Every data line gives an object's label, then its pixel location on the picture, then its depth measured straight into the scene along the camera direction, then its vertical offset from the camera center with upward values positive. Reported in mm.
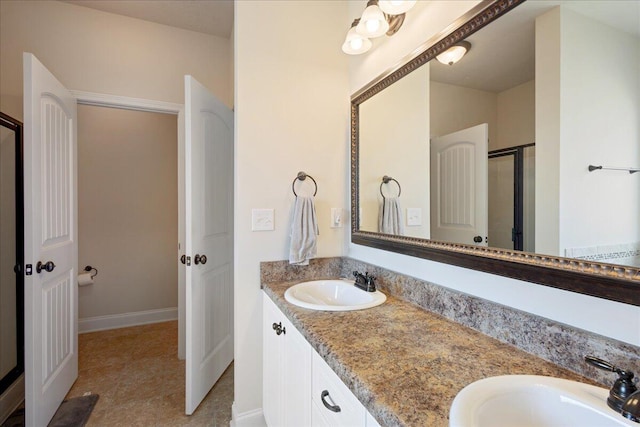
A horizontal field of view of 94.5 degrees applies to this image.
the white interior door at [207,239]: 1715 -179
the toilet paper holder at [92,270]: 2859 -561
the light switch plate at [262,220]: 1598 -43
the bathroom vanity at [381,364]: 642 -393
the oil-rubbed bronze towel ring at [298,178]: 1671 +193
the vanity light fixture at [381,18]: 1202 +849
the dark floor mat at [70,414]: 1674 -1201
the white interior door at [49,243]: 1498 -177
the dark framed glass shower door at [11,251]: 1848 -248
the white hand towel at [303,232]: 1603 -108
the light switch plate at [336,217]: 1791 -30
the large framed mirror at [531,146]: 677 +199
